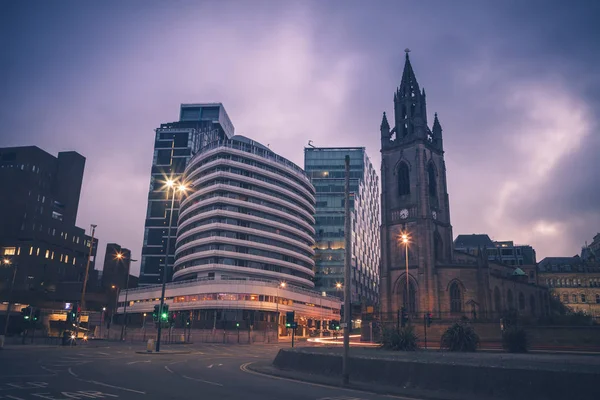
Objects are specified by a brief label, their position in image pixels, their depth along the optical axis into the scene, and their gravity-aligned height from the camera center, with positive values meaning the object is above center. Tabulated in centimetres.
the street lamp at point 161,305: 3657 +35
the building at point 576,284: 11356 +1008
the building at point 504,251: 11219 +1814
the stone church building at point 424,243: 6381 +1164
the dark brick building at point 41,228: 11250 +2179
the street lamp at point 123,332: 7356 -395
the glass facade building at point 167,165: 14775 +5060
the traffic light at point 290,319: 3753 -44
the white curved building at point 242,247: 8900 +1482
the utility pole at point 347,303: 1695 +52
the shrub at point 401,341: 2702 -142
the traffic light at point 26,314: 4012 -78
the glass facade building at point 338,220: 13862 +3197
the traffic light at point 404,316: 3380 +11
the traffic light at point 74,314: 4857 -79
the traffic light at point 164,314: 3803 -37
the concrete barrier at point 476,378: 1221 -188
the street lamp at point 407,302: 6233 +230
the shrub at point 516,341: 2931 -129
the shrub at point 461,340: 2844 -129
